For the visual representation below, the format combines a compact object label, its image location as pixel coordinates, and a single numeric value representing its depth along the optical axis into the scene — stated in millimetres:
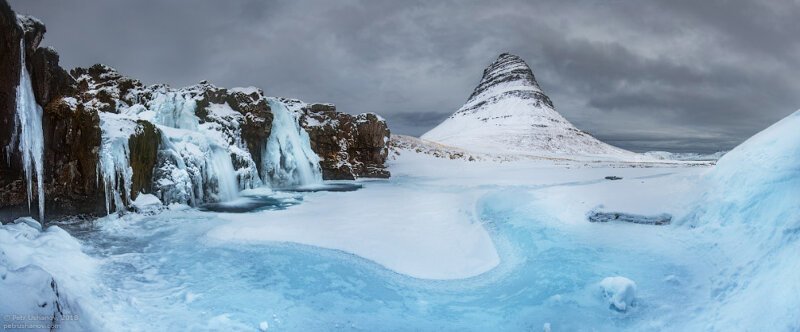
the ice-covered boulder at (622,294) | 7102
